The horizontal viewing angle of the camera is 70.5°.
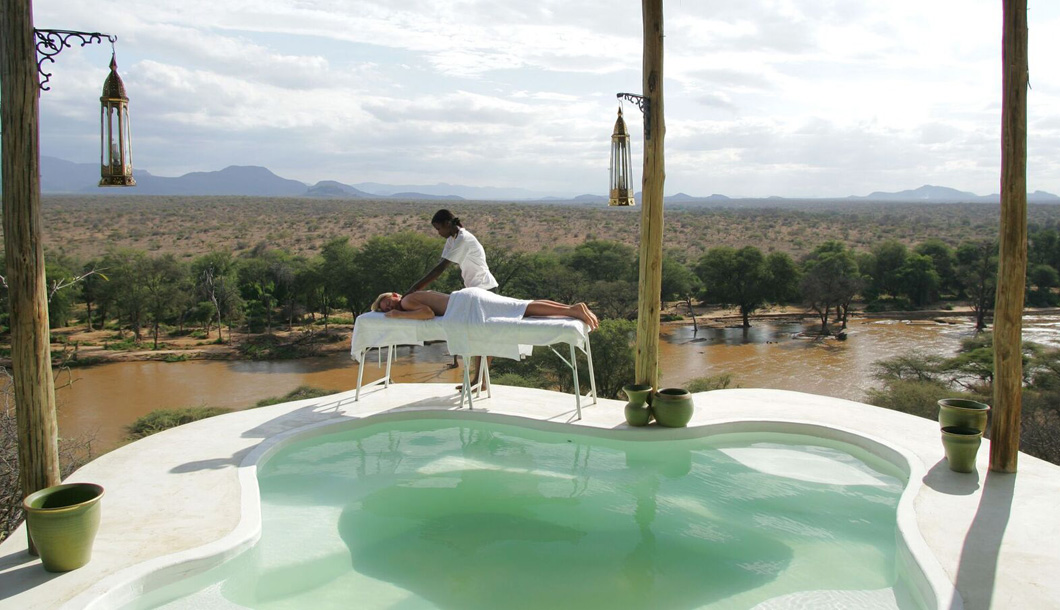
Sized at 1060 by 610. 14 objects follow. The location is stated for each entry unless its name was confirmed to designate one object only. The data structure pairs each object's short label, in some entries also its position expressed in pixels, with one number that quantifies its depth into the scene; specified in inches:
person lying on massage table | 180.7
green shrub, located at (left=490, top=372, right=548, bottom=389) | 523.8
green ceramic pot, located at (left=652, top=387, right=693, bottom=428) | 175.6
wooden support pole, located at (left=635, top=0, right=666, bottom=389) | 173.6
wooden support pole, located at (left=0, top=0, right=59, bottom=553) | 104.4
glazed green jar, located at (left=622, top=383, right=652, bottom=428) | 177.9
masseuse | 190.5
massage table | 173.0
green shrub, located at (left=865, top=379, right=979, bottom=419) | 398.3
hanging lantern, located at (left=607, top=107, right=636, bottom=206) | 188.5
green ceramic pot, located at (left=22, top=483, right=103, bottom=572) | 102.9
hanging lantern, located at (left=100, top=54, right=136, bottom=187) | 131.3
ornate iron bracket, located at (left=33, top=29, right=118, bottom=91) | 107.2
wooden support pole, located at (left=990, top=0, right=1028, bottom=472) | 132.9
